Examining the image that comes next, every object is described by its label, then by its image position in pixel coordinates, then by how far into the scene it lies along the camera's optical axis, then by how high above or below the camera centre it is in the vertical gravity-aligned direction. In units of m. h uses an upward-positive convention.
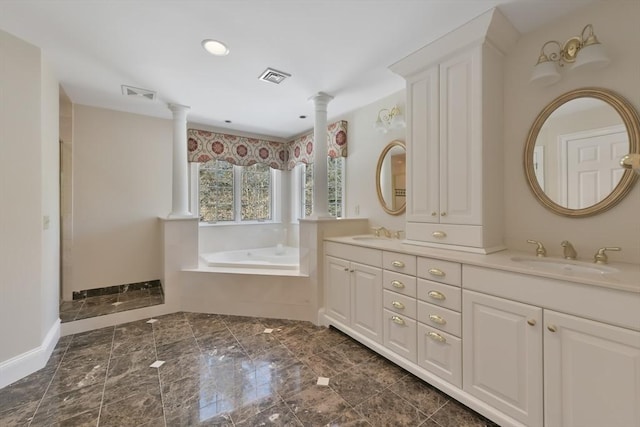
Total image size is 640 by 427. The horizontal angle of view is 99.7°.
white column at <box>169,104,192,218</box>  3.19 +0.59
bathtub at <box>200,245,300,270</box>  3.51 -0.63
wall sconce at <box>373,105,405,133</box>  2.73 +0.98
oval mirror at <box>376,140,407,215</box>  2.82 +0.39
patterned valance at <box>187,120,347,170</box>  3.57 +1.00
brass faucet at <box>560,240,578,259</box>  1.61 -0.23
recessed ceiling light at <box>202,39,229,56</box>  1.97 +1.25
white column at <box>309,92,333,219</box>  2.92 +0.57
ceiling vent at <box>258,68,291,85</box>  2.37 +1.25
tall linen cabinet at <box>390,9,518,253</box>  1.78 +0.56
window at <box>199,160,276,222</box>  4.15 +0.35
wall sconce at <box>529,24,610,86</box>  1.48 +0.91
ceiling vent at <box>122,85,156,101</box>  2.73 +1.27
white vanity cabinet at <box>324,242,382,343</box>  2.18 -0.66
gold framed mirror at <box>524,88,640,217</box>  1.49 +0.38
